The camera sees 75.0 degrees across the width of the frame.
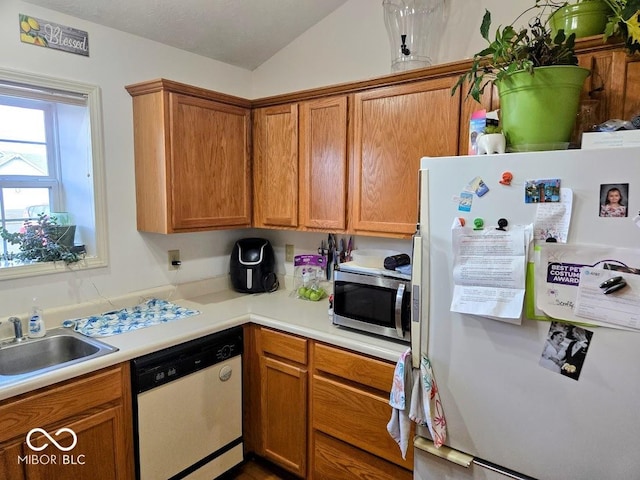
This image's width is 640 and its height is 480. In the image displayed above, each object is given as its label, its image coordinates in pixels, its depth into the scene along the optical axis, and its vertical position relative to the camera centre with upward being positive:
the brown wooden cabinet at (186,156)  2.16 +0.28
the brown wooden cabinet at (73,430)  1.42 -0.82
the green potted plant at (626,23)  1.19 +0.55
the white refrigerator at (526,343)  1.12 -0.41
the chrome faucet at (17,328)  1.82 -0.52
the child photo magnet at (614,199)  1.09 +0.02
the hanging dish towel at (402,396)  1.50 -0.68
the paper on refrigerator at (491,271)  1.23 -0.20
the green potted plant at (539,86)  1.28 +0.38
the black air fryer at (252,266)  2.66 -0.38
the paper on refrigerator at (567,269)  1.11 -0.17
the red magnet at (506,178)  1.25 +0.09
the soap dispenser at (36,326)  1.85 -0.53
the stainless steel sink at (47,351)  1.76 -0.63
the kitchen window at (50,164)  1.93 +0.22
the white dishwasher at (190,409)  1.79 -0.94
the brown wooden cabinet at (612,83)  1.40 +0.42
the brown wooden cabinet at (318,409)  1.79 -0.97
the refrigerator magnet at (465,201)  1.33 +0.02
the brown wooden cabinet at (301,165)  2.22 +0.24
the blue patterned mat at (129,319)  1.95 -0.56
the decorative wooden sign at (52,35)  1.86 +0.80
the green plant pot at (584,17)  1.43 +0.66
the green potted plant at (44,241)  1.97 -0.16
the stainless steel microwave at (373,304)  1.79 -0.44
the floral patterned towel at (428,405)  1.42 -0.68
